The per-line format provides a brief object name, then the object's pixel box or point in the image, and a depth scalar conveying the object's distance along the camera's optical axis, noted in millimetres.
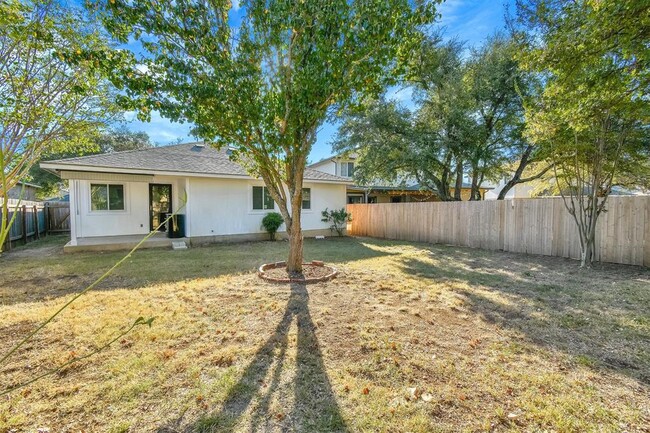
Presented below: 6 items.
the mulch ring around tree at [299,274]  6328
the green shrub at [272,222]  13047
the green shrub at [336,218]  15195
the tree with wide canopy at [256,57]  4824
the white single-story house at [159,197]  10516
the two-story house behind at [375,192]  22428
